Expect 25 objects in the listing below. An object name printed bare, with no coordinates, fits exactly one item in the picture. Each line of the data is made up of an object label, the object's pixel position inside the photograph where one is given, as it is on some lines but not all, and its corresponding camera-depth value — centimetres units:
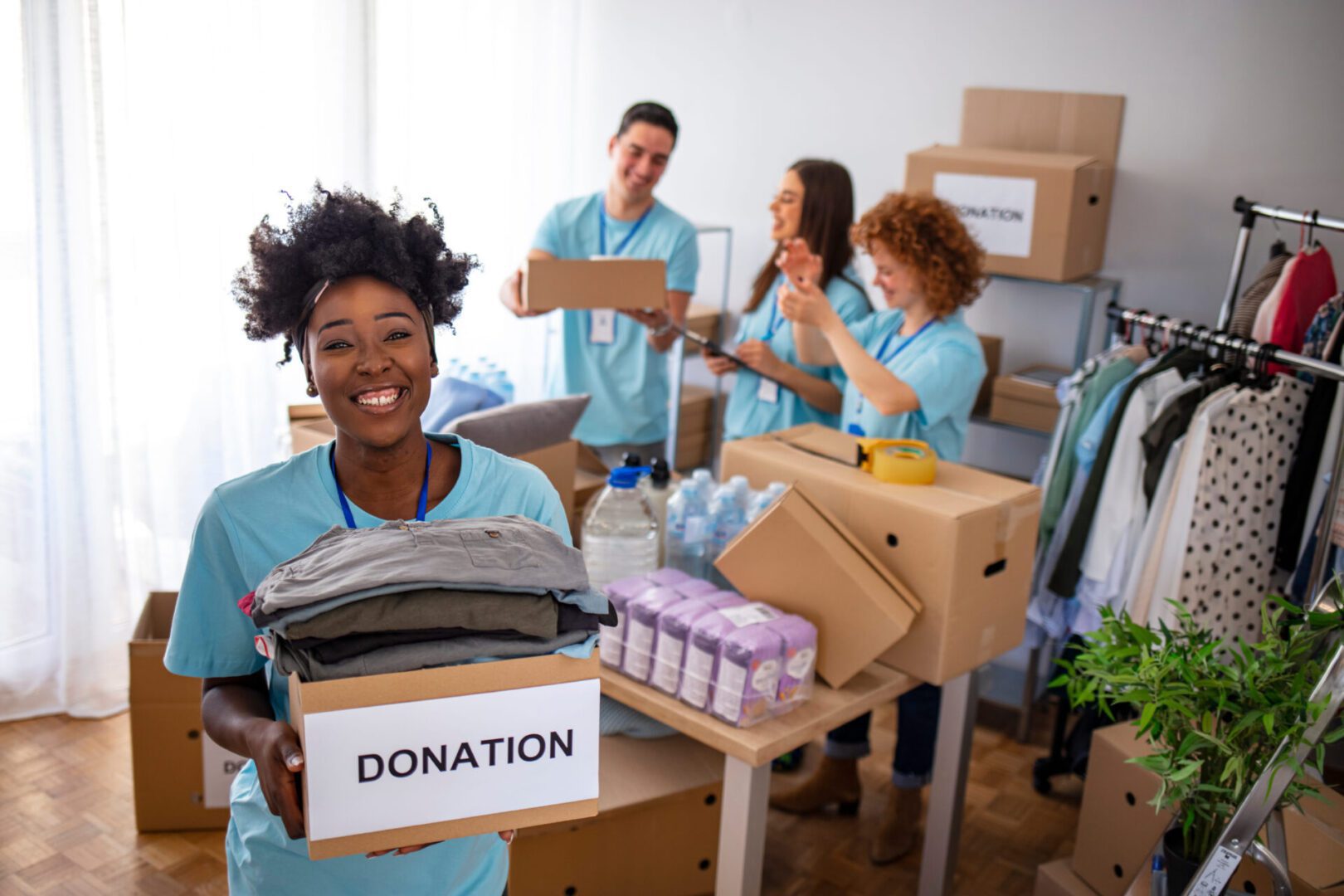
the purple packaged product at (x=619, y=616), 212
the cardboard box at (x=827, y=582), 204
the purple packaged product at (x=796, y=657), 200
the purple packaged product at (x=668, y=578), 219
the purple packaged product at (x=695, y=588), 214
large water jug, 232
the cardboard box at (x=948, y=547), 210
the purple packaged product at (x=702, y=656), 198
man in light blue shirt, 339
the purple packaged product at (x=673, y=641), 202
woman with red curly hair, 276
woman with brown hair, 318
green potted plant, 174
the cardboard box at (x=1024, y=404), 347
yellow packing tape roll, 224
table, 196
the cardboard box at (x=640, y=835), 223
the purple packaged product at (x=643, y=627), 208
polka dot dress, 282
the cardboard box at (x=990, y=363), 371
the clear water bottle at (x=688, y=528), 237
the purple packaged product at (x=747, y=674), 193
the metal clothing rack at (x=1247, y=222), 272
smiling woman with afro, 132
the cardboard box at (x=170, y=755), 266
